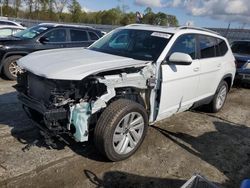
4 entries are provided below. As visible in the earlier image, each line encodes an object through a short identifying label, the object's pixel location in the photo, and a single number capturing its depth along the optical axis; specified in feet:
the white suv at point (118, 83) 7.62
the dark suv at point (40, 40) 17.20
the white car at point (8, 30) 25.01
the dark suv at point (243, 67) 19.95
